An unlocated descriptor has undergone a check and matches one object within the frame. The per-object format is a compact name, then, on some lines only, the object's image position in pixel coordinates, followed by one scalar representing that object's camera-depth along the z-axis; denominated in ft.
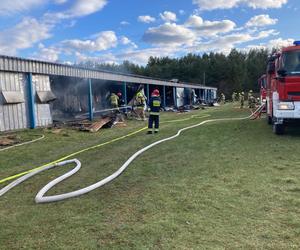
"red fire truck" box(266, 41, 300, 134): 23.58
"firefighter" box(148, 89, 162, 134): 30.21
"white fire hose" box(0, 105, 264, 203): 11.81
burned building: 33.76
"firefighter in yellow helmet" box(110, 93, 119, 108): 53.04
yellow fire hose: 15.58
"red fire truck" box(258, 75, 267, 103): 46.24
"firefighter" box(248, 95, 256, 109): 64.70
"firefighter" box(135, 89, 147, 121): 48.47
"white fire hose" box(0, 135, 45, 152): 24.22
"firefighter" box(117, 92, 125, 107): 58.31
